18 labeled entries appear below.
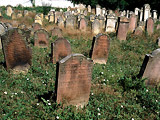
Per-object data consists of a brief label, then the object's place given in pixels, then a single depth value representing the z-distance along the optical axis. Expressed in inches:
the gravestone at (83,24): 470.3
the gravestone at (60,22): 539.3
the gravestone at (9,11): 706.2
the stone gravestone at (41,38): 300.2
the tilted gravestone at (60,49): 230.5
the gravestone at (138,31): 402.3
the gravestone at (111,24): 452.2
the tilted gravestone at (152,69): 173.8
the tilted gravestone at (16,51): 181.8
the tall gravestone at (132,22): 469.3
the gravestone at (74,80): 123.8
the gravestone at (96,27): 447.2
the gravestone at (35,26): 420.6
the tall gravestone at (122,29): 354.4
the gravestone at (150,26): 421.8
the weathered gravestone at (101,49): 241.6
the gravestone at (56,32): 395.5
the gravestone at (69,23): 498.9
